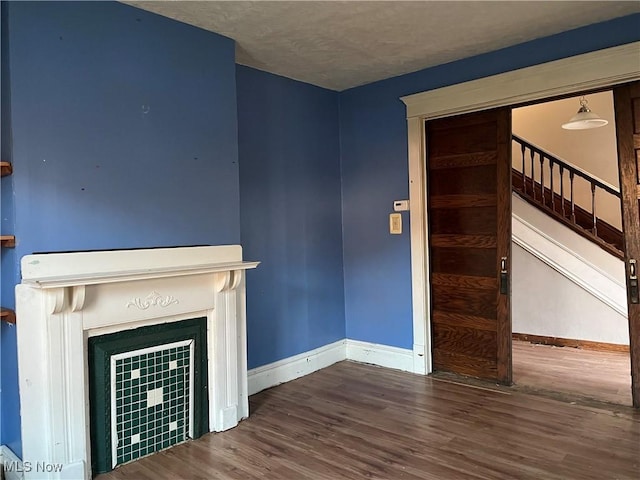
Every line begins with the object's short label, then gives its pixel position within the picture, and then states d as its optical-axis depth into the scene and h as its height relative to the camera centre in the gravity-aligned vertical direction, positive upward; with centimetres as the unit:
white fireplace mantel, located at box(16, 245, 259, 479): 229 -37
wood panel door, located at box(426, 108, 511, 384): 375 -6
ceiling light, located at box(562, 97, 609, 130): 444 +101
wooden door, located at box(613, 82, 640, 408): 313 +24
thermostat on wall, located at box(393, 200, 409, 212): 414 +26
